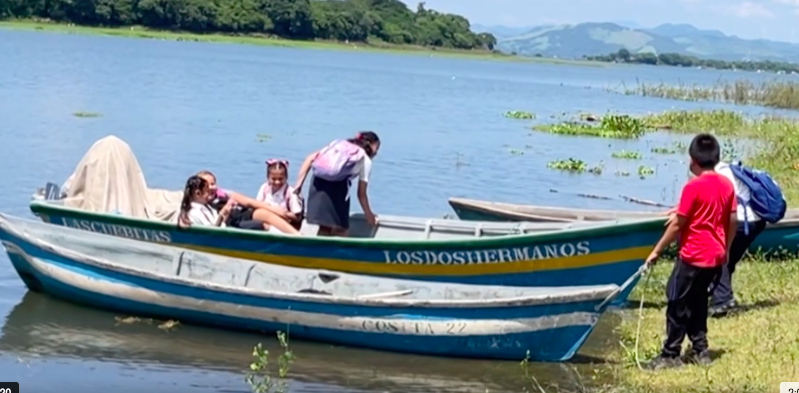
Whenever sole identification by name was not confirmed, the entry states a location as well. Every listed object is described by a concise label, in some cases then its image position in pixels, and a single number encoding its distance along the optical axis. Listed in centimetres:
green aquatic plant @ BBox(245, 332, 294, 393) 883
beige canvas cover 1280
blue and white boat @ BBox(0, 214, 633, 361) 985
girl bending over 1166
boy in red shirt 892
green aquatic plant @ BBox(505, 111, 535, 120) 4434
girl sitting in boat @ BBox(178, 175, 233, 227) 1197
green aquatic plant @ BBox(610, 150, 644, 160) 3014
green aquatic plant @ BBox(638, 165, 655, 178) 2688
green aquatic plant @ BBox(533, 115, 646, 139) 3603
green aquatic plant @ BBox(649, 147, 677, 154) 3184
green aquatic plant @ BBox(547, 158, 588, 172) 2730
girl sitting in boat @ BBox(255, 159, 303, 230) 1216
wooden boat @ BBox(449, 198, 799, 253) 1346
